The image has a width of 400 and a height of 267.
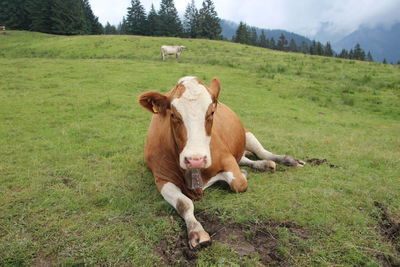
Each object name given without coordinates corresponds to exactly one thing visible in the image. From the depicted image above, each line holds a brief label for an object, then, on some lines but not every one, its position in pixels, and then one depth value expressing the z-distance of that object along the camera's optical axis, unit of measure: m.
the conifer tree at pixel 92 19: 66.50
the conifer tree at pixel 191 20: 72.75
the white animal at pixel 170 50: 24.50
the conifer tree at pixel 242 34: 77.31
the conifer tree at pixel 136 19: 68.00
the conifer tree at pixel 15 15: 57.19
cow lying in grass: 3.53
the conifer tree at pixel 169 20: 67.19
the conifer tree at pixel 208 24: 68.50
